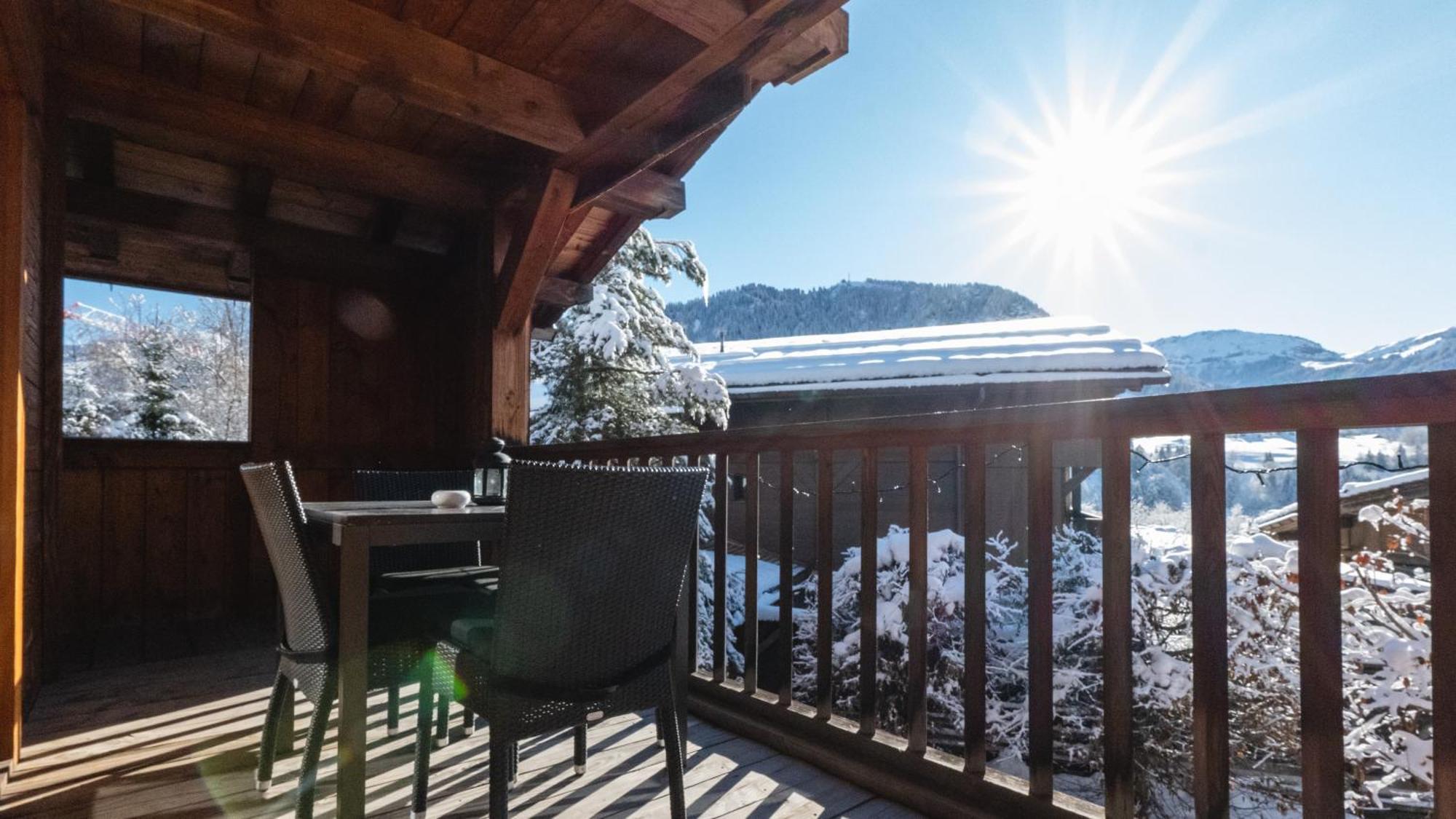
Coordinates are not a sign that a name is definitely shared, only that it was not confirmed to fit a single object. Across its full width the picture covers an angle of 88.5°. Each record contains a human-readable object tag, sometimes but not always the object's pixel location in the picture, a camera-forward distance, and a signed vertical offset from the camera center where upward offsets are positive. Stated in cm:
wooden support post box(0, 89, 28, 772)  205 -9
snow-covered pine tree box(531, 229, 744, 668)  627 +31
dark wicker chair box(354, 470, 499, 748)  210 -52
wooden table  162 -38
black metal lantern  246 -19
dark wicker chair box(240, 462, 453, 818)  171 -56
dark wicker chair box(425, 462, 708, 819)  147 -39
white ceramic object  213 -24
